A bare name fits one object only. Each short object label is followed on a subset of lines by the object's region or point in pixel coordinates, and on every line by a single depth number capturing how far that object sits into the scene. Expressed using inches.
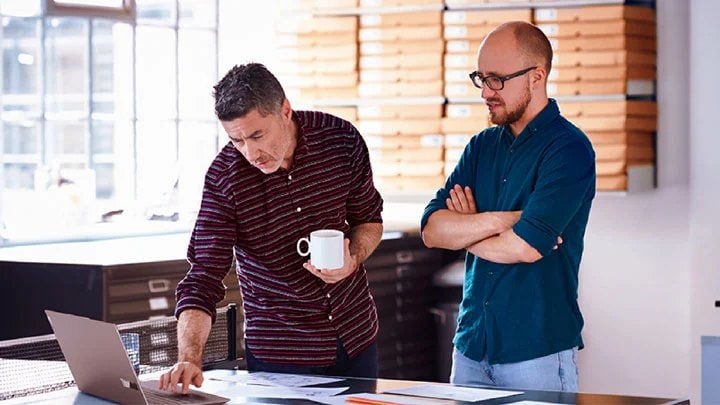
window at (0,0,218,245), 256.7
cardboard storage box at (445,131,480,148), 274.5
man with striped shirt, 140.3
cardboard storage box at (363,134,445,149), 278.5
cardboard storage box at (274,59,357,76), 285.7
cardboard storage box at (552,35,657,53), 256.7
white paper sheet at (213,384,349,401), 125.8
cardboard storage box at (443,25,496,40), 269.4
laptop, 117.7
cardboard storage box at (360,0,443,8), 276.1
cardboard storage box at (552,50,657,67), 257.4
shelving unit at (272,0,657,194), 258.7
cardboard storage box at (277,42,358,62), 284.8
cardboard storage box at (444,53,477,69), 271.9
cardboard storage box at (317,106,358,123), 287.7
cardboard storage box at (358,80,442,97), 277.9
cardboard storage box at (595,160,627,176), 257.8
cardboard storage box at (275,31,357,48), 284.9
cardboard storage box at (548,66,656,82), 258.5
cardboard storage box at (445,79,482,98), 274.1
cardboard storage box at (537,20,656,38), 256.5
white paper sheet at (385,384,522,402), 124.2
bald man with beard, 139.5
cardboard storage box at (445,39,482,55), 271.1
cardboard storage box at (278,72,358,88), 286.5
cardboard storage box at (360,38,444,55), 276.2
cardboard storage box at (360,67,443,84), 277.6
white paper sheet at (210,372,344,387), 133.9
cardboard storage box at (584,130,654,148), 258.2
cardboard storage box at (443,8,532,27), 266.5
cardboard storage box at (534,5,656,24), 256.2
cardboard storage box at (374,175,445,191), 277.4
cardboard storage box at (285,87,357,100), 287.4
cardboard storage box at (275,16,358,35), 284.8
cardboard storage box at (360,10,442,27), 276.1
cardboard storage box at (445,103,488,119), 273.7
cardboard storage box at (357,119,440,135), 278.7
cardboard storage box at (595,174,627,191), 258.2
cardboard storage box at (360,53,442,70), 276.8
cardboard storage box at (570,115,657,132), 258.4
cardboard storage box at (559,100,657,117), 258.7
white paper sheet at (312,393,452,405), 120.6
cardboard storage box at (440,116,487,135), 273.9
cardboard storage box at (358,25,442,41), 275.9
